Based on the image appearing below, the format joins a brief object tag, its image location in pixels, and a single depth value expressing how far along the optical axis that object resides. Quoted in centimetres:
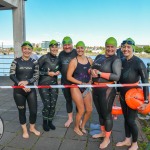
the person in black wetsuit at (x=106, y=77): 357
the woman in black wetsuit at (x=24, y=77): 398
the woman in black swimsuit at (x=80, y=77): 410
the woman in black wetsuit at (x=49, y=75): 441
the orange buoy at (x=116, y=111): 534
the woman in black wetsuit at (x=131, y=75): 335
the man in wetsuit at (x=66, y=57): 457
